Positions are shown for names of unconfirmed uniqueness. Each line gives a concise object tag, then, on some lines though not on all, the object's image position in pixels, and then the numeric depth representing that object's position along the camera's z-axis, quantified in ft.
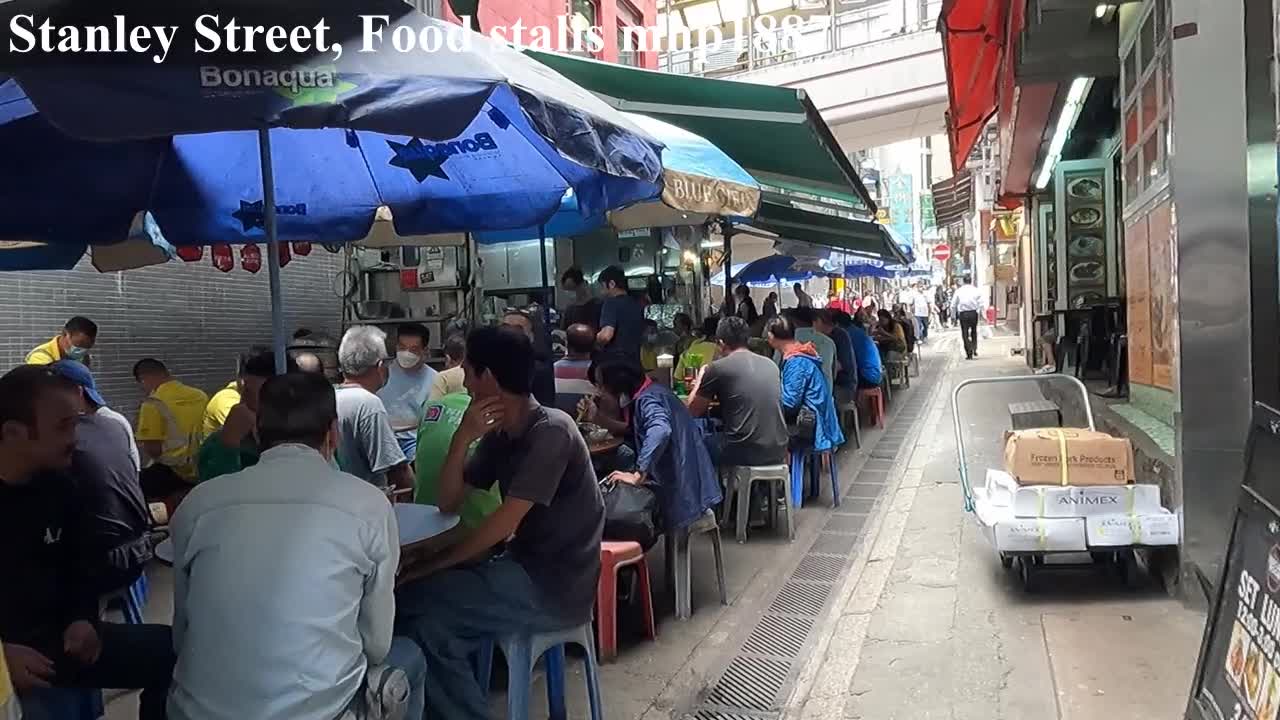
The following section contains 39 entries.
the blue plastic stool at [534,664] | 10.53
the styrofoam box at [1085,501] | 15.38
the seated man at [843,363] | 31.81
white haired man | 14.84
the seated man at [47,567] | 8.64
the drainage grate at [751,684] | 13.39
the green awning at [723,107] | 24.75
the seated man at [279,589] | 7.15
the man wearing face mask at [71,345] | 22.80
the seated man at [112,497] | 10.80
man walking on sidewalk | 66.33
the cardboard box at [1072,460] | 15.52
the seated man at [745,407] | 20.49
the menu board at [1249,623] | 7.40
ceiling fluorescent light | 28.30
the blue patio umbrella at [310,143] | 8.92
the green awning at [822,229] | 34.40
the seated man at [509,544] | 10.24
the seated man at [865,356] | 35.22
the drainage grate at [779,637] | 15.31
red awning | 25.12
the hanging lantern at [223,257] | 28.96
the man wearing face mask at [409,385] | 19.60
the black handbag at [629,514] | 14.75
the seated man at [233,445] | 13.03
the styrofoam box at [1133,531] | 15.08
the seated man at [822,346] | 28.32
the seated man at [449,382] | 19.02
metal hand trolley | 16.07
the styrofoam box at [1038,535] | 15.29
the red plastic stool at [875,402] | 37.19
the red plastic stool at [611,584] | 14.03
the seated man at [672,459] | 15.49
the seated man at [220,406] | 16.80
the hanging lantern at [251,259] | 29.55
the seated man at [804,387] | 23.79
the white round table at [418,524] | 10.12
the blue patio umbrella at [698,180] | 15.48
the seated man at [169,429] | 19.11
